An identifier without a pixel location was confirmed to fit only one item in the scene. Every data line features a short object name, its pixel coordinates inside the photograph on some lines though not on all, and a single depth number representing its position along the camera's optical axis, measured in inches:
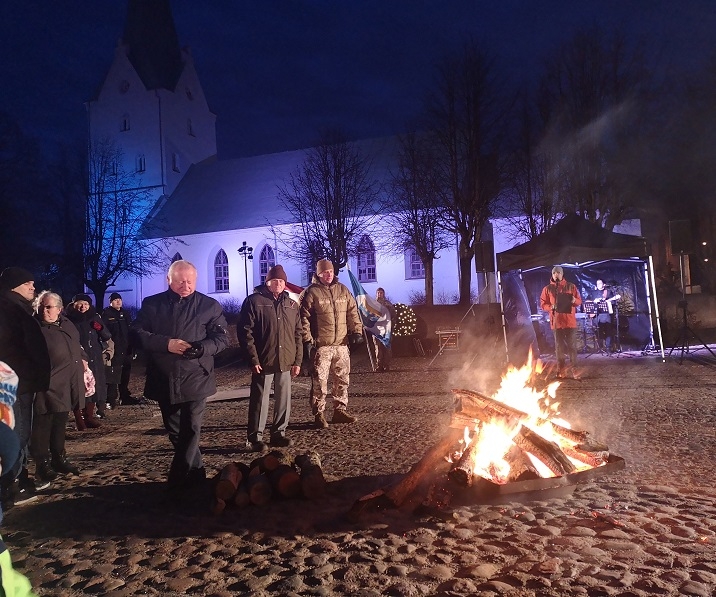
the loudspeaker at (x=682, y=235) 534.3
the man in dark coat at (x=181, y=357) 200.5
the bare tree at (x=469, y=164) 1196.5
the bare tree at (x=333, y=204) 1433.3
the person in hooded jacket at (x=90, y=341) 364.5
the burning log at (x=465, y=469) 185.0
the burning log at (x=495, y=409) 209.6
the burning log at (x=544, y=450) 193.8
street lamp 1561.6
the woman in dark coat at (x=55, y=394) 237.1
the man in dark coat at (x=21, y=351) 194.2
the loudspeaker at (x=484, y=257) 594.9
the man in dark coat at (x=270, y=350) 277.1
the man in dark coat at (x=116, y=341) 442.3
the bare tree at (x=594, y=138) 1154.7
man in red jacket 468.4
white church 1622.8
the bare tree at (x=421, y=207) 1291.8
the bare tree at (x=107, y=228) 1502.2
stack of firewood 190.1
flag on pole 621.3
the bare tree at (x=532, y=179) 1192.2
